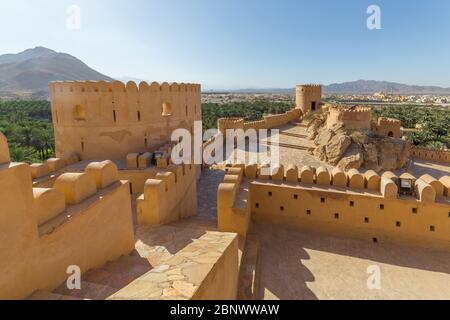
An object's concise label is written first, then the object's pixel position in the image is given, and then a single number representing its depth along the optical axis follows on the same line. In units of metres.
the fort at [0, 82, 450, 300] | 3.44
